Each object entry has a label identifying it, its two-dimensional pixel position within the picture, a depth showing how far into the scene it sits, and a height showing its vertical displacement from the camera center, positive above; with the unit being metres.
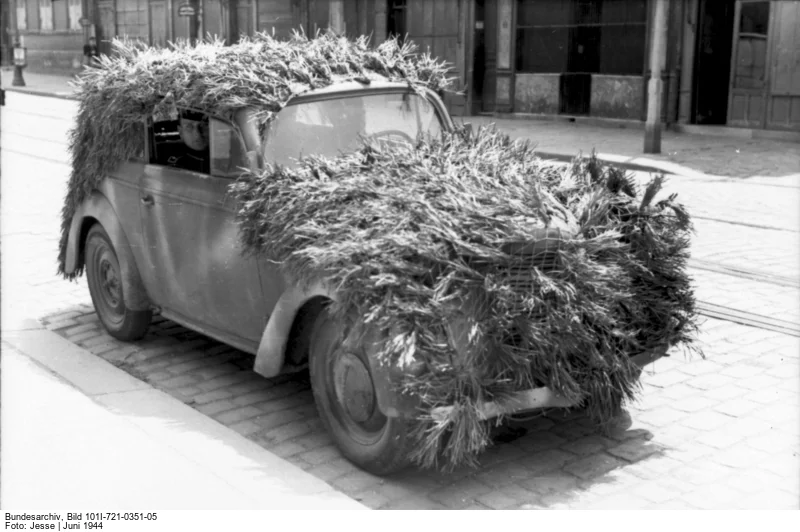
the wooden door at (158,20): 36.59 +2.52
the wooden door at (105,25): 39.97 +2.56
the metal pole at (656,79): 16.53 +0.23
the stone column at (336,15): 25.09 +1.92
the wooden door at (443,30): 24.89 +1.57
